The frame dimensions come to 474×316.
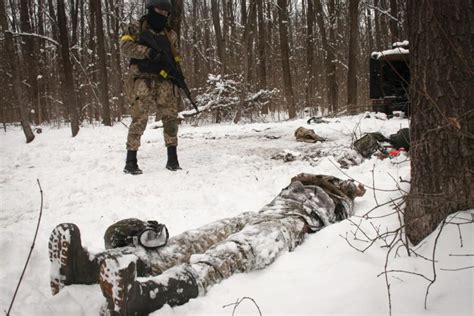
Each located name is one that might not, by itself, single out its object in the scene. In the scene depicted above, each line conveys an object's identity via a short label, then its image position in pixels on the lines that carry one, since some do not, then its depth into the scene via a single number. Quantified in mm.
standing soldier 4316
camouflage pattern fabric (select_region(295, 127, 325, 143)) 6230
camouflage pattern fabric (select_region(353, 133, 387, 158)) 4867
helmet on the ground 1969
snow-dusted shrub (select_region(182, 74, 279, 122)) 10734
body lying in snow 1525
